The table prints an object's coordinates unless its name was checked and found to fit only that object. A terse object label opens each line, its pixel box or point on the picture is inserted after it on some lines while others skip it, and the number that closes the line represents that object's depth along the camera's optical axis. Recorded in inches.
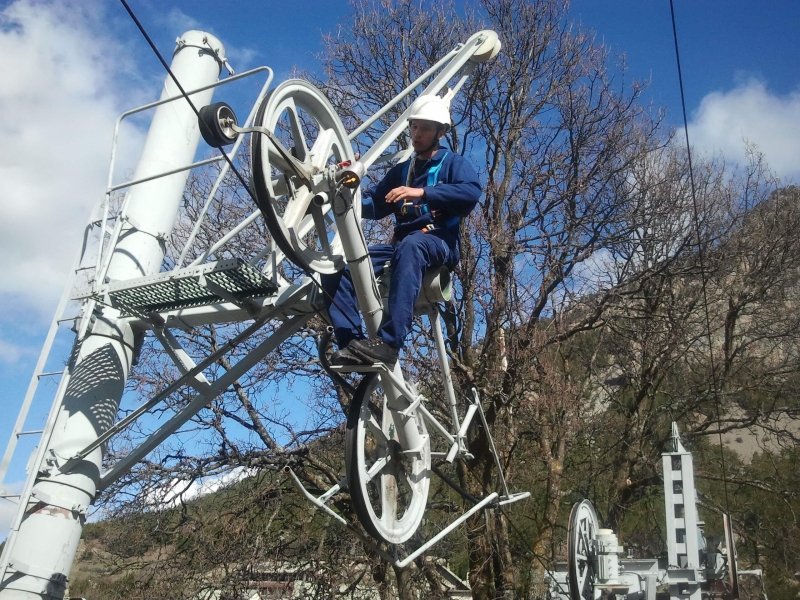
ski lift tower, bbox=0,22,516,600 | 158.4
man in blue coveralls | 177.5
